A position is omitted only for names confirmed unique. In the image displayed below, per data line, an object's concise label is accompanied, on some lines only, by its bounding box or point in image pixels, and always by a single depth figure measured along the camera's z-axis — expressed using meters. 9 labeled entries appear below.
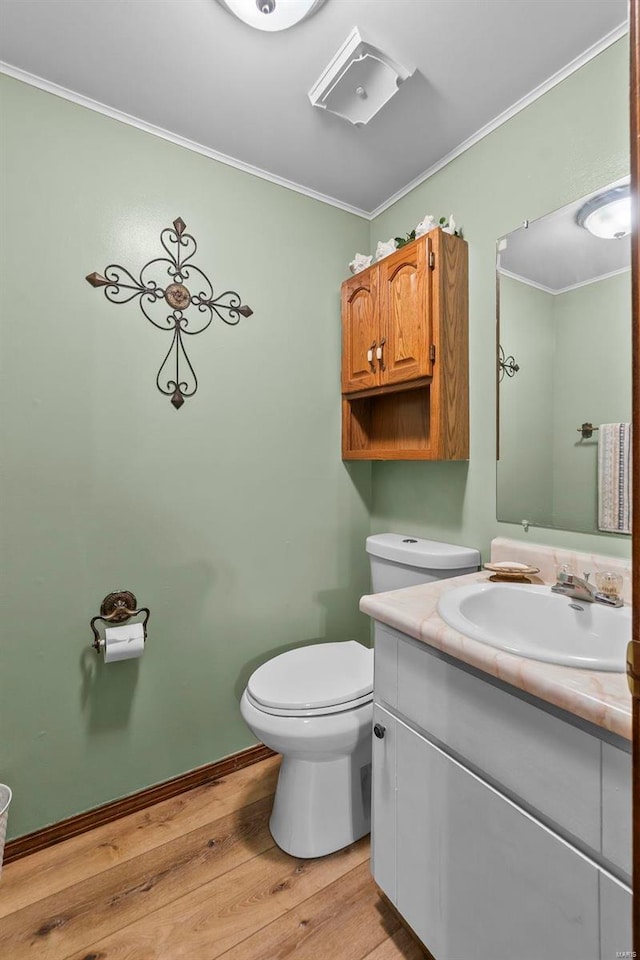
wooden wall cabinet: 1.64
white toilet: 1.36
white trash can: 1.29
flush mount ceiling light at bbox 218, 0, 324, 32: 1.16
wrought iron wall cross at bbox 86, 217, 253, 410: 1.62
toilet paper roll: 1.51
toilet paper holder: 1.56
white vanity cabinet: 0.72
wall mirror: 1.25
